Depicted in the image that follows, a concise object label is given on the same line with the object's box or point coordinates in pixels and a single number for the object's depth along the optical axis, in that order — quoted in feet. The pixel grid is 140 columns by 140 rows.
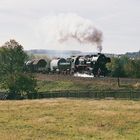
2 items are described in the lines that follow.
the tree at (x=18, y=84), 244.26
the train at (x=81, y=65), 317.42
